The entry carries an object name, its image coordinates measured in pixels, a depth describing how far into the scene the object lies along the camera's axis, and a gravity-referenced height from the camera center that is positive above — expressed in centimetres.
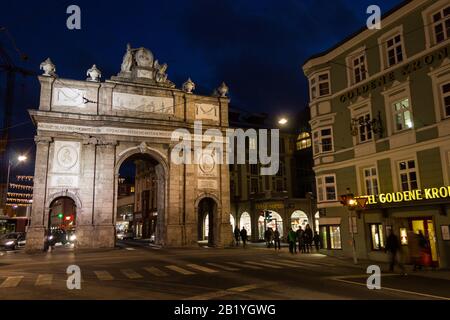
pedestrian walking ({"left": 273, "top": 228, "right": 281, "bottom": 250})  3028 -84
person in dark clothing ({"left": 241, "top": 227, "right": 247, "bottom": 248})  3438 -71
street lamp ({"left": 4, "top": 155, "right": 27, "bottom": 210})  3279 +639
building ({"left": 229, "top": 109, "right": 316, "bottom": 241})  4444 +478
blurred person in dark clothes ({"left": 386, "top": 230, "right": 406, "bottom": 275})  1554 -105
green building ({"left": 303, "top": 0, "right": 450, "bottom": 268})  1783 +503
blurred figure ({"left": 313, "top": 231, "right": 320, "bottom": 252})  2844 -117
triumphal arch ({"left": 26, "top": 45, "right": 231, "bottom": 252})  3228 +734
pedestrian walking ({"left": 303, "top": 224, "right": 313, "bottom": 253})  2753 -75
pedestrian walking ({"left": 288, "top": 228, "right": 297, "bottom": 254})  2616 -96
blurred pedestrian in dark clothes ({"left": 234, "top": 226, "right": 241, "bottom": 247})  3770 -66
